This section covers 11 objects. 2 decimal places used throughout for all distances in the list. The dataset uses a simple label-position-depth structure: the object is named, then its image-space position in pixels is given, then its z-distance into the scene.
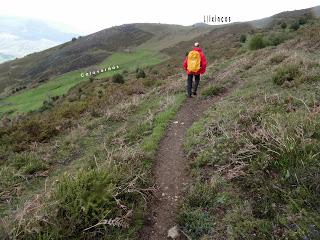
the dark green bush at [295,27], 23.76
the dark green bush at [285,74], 8.02
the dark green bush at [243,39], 26.80
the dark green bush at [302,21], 24.97
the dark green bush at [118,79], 21.83
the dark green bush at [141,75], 21.40
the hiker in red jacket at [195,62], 9.07
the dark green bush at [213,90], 9.28
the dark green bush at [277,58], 11.02
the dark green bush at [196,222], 3.65
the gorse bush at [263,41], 18.67
